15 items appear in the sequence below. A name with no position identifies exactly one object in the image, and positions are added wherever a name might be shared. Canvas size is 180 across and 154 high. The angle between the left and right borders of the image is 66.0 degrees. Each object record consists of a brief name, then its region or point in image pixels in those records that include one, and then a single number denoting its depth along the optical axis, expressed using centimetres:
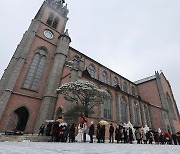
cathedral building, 1752
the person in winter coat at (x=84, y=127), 1107
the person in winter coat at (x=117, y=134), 1283
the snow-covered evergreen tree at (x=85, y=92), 1377
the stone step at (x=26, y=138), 1072
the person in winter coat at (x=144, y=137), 1502
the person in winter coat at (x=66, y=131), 1089
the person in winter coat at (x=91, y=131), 1090
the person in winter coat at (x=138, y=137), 1448
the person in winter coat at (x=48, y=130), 1223
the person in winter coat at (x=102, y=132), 1144
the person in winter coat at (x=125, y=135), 1341
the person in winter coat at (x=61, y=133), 1062
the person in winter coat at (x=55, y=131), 1080
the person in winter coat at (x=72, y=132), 1078
